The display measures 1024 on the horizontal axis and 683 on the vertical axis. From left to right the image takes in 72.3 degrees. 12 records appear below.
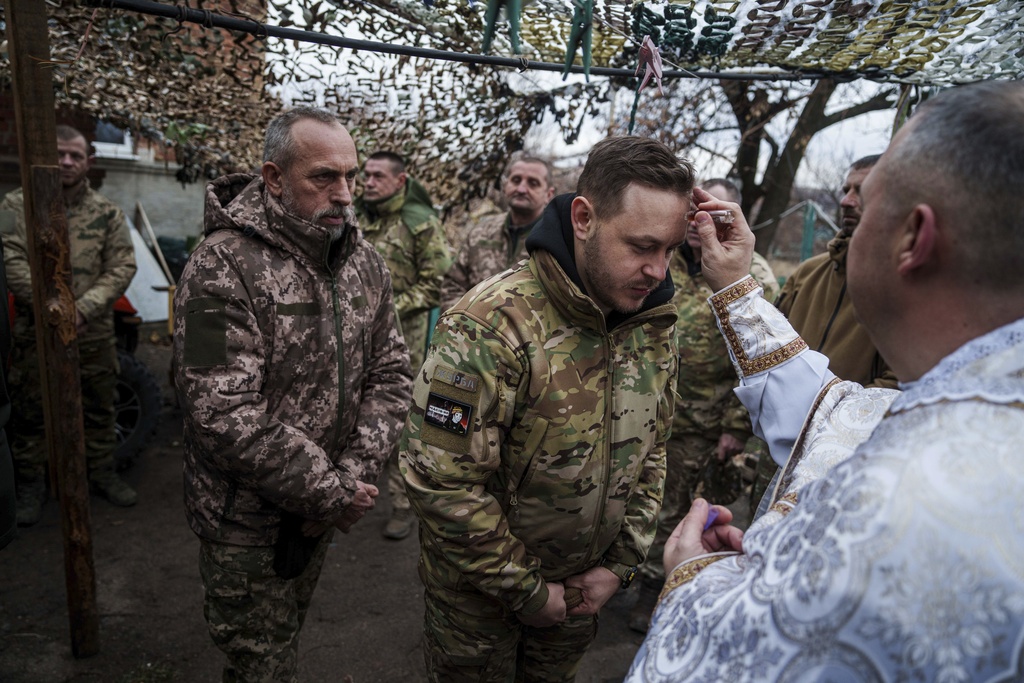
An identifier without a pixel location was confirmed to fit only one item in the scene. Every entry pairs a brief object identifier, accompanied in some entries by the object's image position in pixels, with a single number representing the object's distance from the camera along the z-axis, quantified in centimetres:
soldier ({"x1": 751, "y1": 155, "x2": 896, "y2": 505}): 305
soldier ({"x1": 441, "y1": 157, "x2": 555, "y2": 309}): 489
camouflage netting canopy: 252
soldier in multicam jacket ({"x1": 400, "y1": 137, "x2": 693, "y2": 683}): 189
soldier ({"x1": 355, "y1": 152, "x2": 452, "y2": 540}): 518
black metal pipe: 236
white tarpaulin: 678
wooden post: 250
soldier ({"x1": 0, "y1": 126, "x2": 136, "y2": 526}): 445
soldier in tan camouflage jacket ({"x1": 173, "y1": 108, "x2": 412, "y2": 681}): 228
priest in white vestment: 80
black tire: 515
